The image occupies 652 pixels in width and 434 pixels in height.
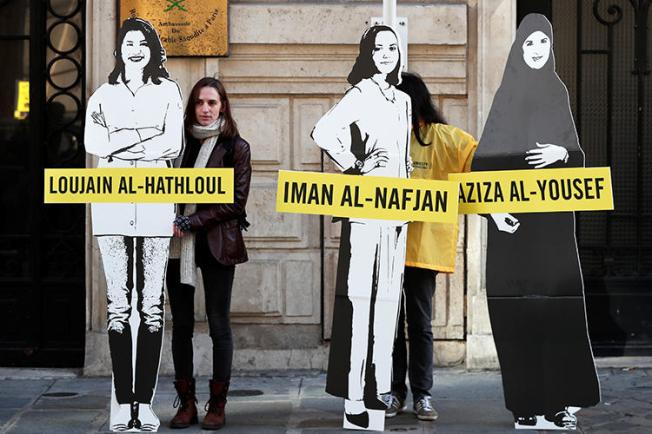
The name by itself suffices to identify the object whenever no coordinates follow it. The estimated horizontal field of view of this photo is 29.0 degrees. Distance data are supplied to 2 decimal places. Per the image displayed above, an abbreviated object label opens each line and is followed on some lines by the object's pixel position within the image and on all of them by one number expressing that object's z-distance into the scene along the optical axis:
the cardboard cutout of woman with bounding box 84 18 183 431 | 6.91
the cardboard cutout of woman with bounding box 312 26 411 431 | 6.82
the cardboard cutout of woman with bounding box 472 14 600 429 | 6.82
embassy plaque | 8.81
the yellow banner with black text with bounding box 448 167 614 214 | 6.69
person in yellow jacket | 7.07
